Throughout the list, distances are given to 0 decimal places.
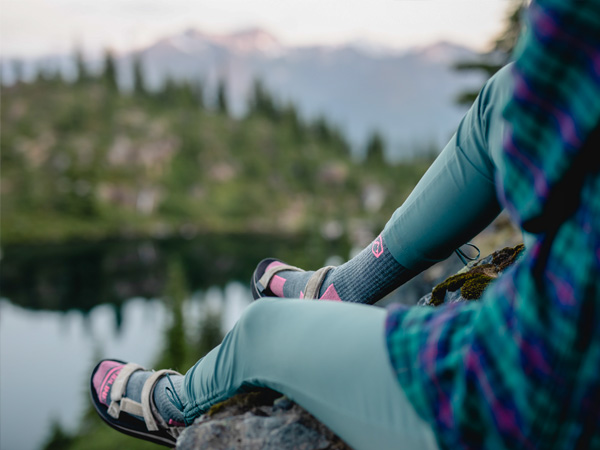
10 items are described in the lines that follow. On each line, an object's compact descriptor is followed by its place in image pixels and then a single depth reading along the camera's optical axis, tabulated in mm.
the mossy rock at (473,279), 1957
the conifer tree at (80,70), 80125
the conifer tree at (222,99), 84938
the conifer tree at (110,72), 80438
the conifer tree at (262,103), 83312
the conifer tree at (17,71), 79638
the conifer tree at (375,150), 81500
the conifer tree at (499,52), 13031
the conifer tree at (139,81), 81312
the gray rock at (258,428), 1402
